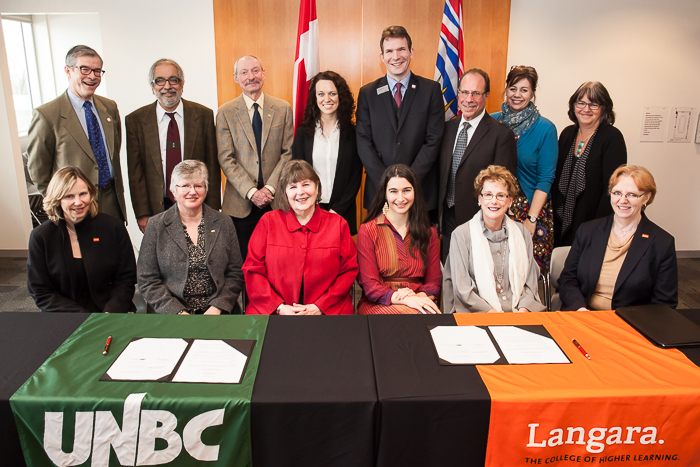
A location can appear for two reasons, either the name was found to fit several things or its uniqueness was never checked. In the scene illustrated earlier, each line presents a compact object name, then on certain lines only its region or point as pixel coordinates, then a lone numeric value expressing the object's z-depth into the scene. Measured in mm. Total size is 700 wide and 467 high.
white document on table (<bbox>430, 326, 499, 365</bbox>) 1746
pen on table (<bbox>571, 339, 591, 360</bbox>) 1780
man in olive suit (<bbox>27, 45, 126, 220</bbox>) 3170
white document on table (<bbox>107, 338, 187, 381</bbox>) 1629
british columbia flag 4379
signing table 1521
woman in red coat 2629
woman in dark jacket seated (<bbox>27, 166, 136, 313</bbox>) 2512
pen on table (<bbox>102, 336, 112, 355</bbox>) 1762
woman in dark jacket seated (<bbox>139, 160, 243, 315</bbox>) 2623
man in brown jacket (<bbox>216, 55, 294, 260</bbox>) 3369
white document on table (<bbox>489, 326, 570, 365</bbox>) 1759
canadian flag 4266
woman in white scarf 2592
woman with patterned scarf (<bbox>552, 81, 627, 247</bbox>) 3348
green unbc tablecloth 1507
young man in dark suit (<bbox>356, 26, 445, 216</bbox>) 3322
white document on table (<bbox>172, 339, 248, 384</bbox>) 1610
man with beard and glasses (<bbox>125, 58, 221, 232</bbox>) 3318
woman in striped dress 2728
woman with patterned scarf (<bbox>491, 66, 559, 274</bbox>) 3367
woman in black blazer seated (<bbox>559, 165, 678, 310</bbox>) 2502
